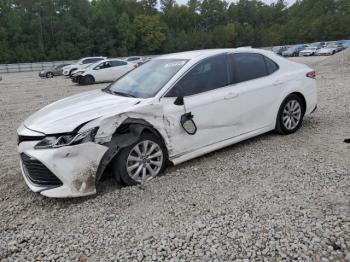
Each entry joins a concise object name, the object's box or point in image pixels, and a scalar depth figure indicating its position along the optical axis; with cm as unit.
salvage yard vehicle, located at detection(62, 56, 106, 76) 2833
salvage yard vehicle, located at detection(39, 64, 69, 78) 3083
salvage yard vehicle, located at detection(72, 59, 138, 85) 2034
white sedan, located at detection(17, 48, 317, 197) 402
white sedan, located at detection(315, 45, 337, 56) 4820
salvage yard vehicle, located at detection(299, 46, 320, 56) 4952
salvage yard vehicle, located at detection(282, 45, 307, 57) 5298
